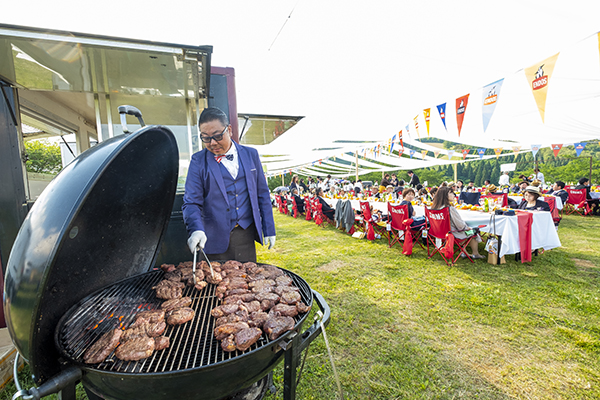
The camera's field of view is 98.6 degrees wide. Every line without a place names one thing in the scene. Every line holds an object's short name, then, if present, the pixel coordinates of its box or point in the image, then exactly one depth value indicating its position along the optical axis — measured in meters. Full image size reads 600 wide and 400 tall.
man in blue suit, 2.08
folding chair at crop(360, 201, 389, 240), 6.54
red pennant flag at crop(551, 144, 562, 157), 11.98
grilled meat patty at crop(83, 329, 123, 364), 1.08
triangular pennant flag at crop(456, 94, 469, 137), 6.99
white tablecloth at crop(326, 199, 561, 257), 4.43
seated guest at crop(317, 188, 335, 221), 8.66
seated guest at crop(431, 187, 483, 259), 4.60
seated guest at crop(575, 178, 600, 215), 9.21
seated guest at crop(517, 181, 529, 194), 10.14
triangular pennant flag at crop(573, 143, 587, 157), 11.75
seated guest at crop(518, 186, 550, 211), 5.18
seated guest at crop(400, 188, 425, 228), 5.57
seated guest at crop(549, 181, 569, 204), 8.42
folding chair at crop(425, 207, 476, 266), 4.56
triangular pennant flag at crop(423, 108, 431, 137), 8.56
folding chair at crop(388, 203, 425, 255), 5.21
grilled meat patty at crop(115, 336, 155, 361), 1.11
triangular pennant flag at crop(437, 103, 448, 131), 7.80
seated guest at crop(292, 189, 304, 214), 11.02
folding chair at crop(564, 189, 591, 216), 9.19
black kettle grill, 0.97
